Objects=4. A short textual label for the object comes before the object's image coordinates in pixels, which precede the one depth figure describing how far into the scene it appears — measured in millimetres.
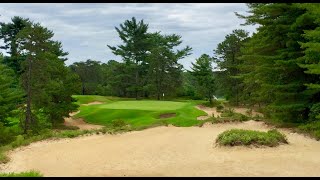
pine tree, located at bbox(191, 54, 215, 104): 51994
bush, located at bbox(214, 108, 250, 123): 24844
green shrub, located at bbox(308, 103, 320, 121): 18967
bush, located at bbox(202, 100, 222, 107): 47950
